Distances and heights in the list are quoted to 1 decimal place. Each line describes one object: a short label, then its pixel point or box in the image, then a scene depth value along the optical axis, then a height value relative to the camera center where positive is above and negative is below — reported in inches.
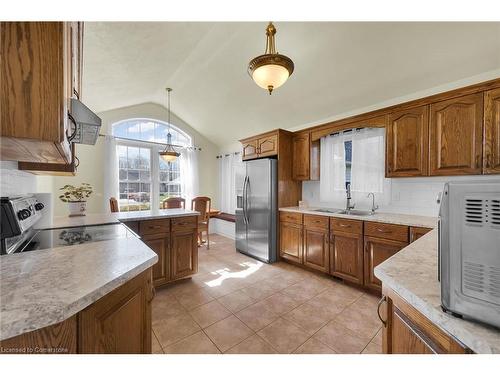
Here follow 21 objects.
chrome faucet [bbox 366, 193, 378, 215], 113.7 -10.2
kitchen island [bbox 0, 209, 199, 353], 23.6 -14.0
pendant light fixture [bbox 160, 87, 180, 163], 152.1 +22.9
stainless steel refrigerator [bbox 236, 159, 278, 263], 133.8 -15.8
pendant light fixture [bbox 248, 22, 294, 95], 65.5 +38.1
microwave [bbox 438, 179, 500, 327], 20.2 -6.6
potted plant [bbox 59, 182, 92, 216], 104.0 -8.8
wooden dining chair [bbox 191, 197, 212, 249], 163.8 -16.2
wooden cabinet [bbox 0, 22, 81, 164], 25.6 +13.3
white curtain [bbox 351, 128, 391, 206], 111.7 +11.0
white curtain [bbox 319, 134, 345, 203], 129.4 +11.2
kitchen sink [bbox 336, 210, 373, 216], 116.6 -14.7
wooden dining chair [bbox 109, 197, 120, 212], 143.8 -12.8
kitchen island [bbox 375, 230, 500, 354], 20.5 -14.5
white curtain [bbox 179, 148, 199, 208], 210.4 +13.4
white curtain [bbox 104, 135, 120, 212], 165.5 +13.1
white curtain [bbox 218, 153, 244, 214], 215.5 +4.6
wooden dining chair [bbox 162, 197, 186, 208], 171.9 -13.6
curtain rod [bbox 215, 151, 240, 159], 206.5 +32.9
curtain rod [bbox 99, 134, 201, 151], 169.4 +39.9
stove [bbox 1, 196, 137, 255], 38.3 -13.6
